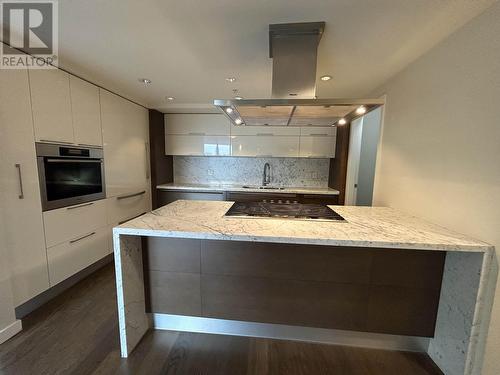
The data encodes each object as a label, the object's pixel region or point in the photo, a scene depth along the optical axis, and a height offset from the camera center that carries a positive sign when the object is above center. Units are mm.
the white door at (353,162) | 2968 +24
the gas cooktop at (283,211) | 1536 -398
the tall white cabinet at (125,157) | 2510 +21
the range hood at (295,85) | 1299 +536
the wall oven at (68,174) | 1777 -167
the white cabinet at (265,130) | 3473 +523
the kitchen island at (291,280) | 1200 -782
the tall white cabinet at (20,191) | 1498 -265
